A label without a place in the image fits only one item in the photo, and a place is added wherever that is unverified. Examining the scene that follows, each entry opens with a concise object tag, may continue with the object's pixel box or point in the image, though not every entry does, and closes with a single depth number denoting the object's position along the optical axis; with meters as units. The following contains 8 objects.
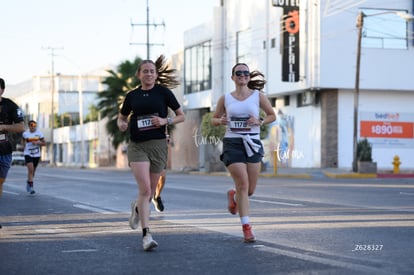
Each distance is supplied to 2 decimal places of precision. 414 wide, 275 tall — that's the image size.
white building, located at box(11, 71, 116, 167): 80.44
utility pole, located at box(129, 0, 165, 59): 59.25
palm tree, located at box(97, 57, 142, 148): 53.94
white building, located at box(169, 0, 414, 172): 41.53
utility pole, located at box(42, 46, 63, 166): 94.31
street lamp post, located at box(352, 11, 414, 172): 34.31
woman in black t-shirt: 8.30
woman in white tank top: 8.65
